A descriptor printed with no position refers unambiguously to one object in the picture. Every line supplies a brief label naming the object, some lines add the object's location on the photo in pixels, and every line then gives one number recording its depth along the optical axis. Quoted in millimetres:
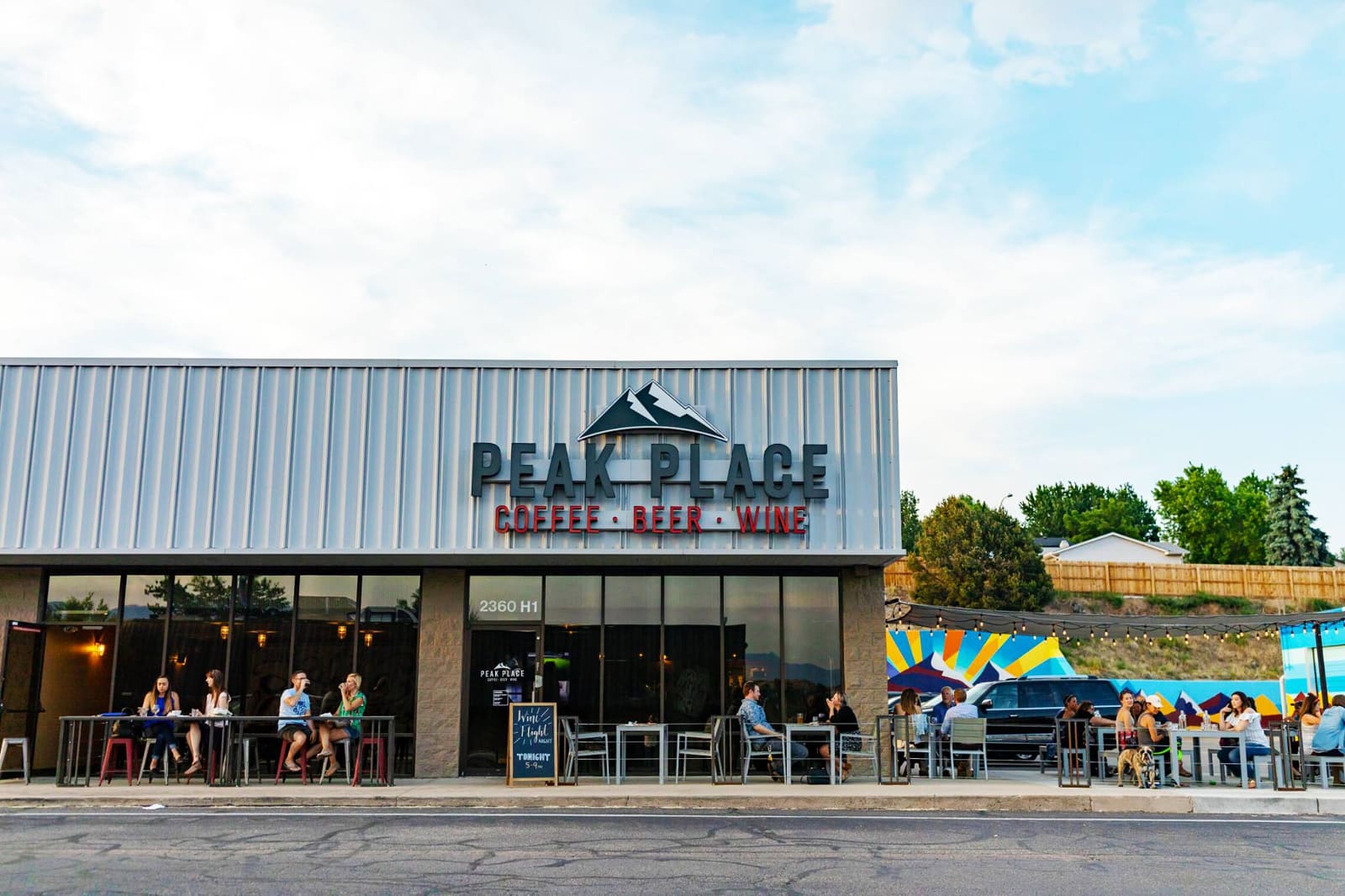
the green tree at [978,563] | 59188
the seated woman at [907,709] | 19398
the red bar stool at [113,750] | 17250
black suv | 24219
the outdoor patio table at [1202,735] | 16734
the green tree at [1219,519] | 95625
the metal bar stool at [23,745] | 17906
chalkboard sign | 17156
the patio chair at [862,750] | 17828
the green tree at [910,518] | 102062
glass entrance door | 19156
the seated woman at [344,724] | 17219
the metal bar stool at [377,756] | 16983
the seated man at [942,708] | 21203
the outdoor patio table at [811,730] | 17375
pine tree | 76625
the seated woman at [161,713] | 17688
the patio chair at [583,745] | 17531
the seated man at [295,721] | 17375
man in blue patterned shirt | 17438
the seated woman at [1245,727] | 17766
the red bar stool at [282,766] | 17156
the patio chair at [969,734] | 18953
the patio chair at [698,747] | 17984
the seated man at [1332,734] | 17375
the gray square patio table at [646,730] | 17781
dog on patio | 16969
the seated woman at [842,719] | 17984
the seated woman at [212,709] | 17516
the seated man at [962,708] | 24208
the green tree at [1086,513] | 109750
